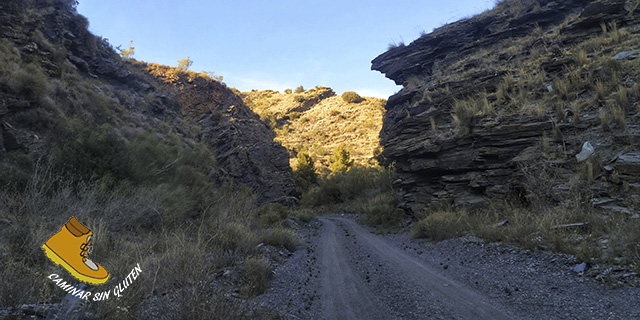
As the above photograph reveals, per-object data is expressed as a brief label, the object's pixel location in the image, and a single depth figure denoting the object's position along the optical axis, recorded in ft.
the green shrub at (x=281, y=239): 28.94
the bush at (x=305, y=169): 123.13
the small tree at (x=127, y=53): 102.40
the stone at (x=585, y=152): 25.00
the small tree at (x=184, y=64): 114.88
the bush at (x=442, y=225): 29.24
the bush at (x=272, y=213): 49.37
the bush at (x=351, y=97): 220.84
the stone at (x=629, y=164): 21.01
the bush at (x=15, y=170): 18.90
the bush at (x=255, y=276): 15.72
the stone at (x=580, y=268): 14.80
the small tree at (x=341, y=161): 130.68
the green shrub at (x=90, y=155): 23.39
